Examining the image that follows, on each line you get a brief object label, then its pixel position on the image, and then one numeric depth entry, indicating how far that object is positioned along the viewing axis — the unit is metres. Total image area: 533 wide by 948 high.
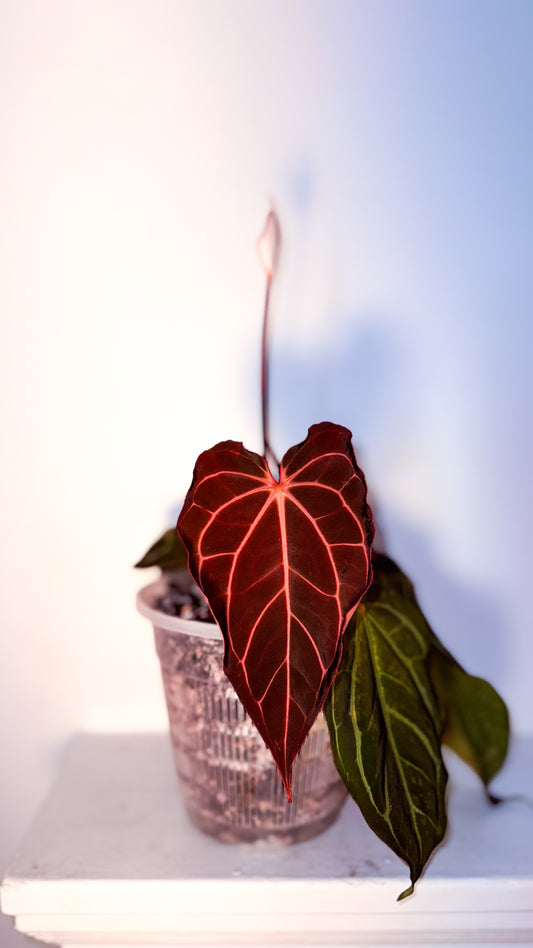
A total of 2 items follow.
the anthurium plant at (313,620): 0.45
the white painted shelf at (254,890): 0.57
